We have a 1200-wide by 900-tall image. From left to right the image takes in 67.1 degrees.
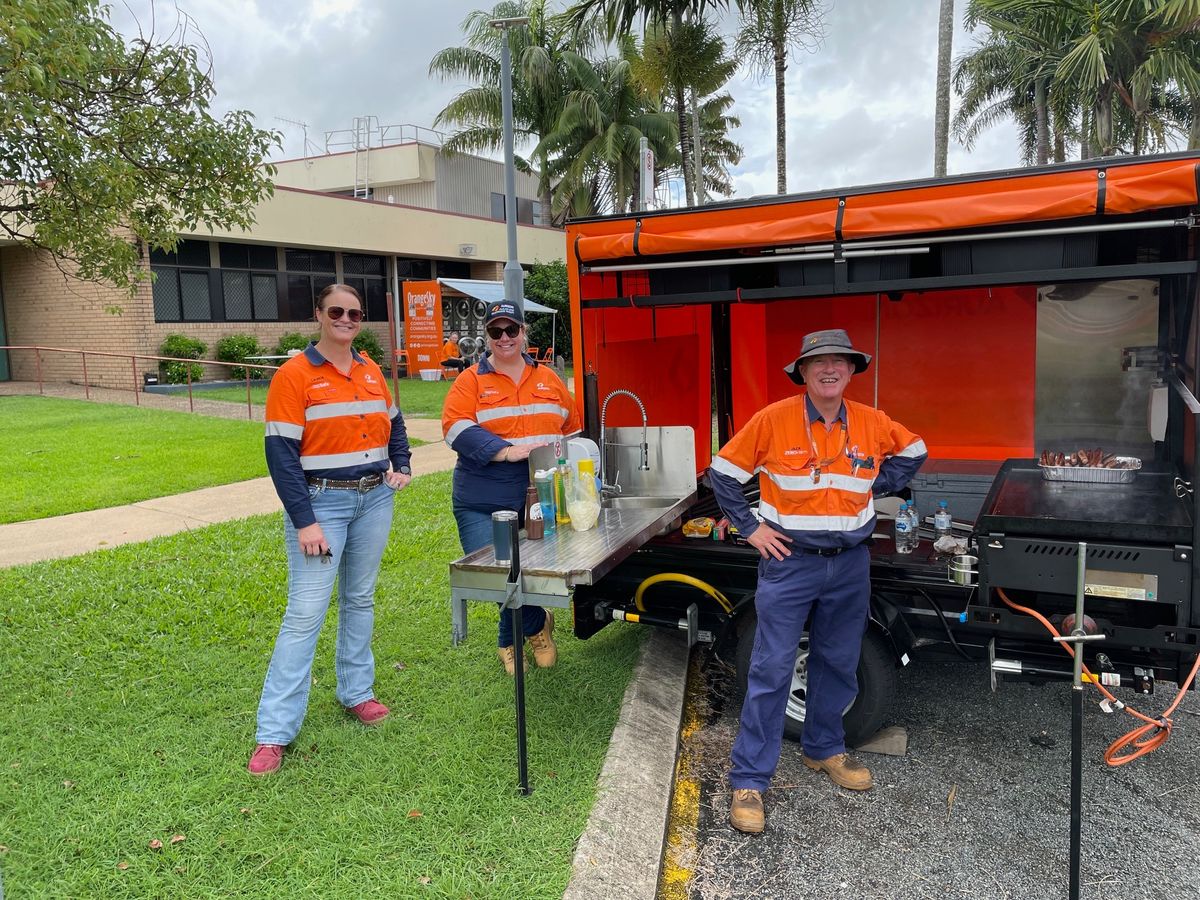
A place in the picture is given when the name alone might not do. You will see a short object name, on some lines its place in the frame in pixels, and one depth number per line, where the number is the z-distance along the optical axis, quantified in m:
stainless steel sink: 4.78
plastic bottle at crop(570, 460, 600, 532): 4.12
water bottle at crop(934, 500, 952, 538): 4.76
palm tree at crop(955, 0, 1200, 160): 12.85
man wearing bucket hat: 3.40
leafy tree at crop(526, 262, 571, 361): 26.78
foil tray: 3.95
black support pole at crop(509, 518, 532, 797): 3.36
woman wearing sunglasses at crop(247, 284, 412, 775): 3.53
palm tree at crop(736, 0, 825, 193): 13.45
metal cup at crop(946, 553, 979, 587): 3.59
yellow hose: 4.29
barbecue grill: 3.14
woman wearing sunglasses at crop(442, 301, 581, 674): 4.24
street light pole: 13.27
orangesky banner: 20.47
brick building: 20.11
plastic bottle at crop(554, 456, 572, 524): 4.23
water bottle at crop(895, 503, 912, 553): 4.47
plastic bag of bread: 4.74
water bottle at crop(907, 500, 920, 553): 4.52
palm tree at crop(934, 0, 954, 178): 12.21
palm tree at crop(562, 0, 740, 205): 13.28
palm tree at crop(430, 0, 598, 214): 27.69
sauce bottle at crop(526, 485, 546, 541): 3.95
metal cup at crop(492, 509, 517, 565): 3.36
